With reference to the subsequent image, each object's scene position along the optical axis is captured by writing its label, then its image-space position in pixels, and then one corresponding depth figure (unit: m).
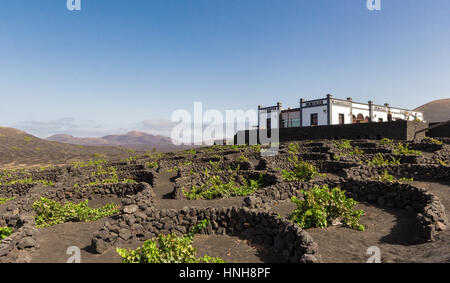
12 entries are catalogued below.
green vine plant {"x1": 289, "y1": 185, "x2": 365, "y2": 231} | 8.83
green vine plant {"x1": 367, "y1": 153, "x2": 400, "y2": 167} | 18.41
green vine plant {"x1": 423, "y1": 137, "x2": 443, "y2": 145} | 26.18
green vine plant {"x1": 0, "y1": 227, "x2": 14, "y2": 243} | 9.49
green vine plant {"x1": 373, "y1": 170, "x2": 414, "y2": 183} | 14.37
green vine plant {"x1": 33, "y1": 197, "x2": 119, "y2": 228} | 11.35
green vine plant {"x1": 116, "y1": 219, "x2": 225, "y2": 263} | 6.09
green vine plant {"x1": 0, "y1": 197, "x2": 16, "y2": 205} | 17.01
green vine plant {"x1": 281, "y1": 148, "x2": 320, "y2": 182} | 15.80
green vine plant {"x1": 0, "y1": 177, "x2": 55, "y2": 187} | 20.23
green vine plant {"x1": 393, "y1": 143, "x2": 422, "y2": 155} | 21.00
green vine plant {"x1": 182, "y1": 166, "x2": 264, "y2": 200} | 14.18
